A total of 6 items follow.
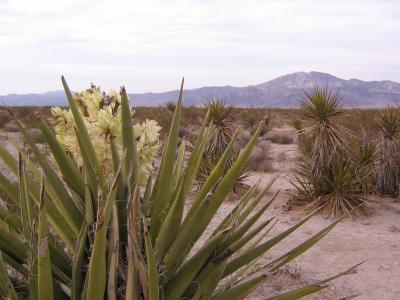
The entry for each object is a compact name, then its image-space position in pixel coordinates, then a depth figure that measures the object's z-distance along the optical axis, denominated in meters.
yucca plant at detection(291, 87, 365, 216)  7.91
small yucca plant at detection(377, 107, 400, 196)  8.63
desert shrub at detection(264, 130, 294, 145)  19.89
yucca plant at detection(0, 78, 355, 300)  1.51
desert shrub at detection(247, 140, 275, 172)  12.84
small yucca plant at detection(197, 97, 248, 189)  9.67
